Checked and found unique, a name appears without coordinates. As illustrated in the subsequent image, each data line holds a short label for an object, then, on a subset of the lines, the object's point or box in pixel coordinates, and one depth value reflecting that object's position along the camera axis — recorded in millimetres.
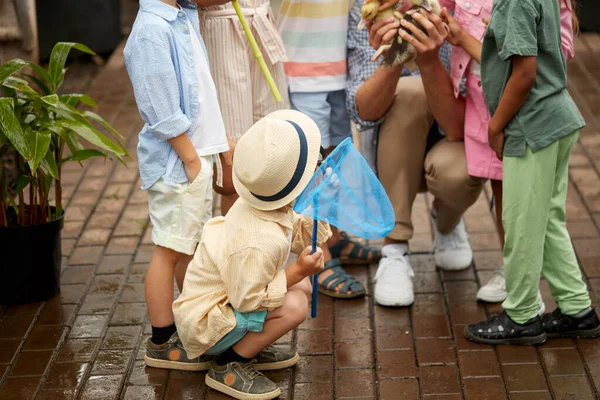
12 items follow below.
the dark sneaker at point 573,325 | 3635
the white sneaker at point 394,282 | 3990
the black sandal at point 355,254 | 4410
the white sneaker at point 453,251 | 4293
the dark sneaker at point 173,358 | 3537
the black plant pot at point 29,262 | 3943
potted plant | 3670
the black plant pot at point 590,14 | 7975
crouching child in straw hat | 3020
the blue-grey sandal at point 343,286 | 4094
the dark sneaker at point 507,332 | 3623
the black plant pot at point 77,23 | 7578
